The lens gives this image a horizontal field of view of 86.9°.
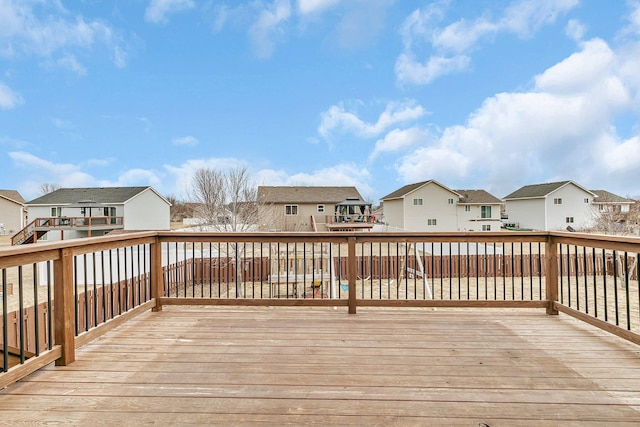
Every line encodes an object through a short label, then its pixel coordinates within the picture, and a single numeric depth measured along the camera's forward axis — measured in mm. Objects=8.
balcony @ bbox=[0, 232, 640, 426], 1843
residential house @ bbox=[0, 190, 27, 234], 28434
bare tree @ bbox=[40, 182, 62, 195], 38625
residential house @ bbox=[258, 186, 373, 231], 26656
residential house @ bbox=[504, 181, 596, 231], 25812
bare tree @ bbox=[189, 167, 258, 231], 13766
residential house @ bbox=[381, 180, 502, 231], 24734
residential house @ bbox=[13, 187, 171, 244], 21609
